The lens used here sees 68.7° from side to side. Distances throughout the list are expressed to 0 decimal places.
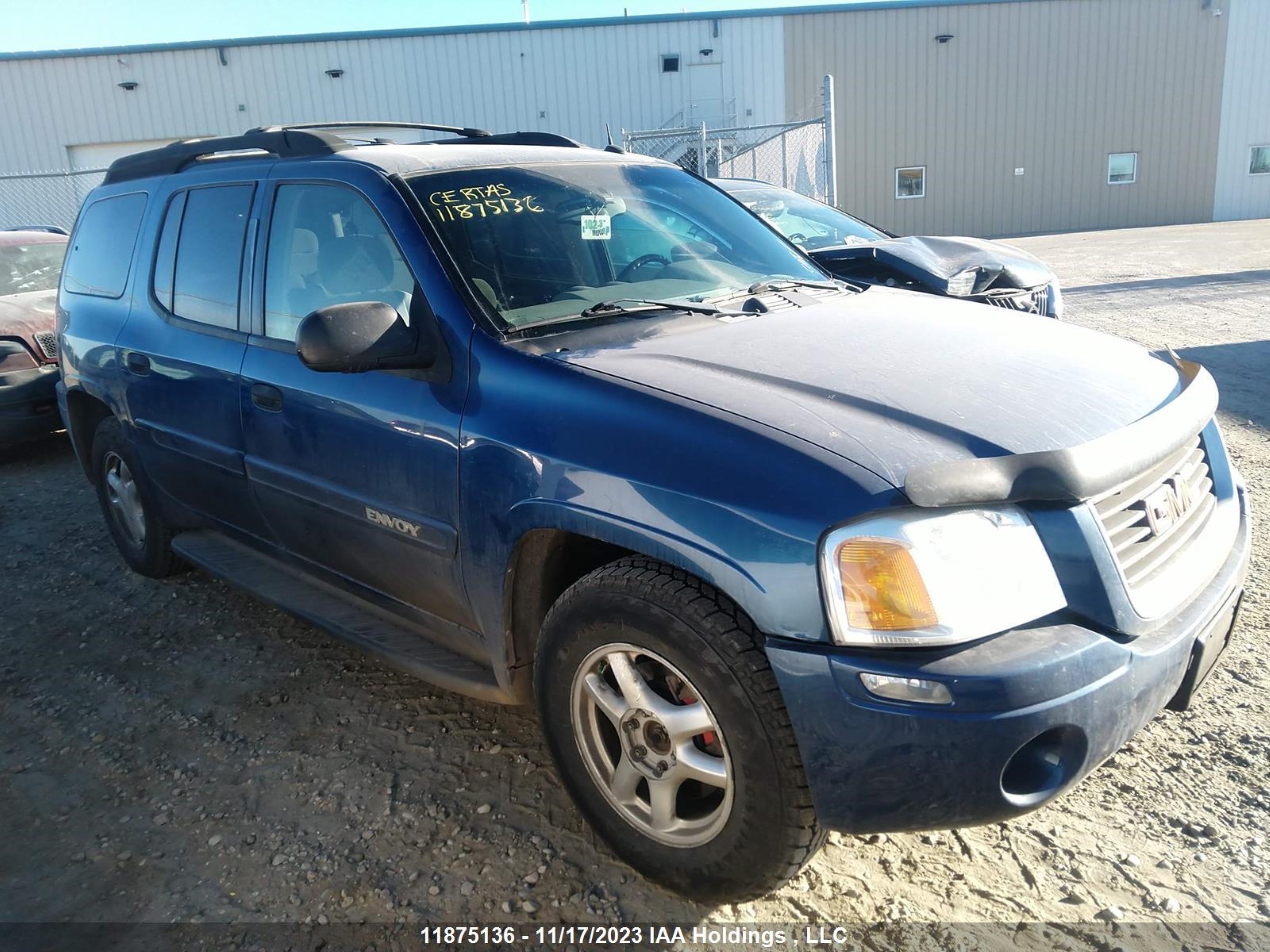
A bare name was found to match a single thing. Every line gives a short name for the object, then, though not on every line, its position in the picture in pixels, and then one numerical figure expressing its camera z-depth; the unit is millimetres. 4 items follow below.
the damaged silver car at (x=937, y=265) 6207
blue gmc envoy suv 1826
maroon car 6531
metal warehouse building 22859
